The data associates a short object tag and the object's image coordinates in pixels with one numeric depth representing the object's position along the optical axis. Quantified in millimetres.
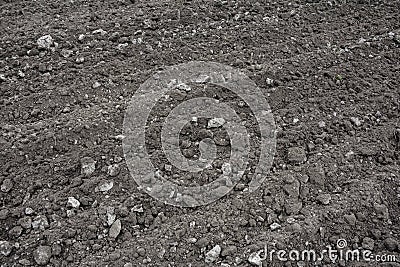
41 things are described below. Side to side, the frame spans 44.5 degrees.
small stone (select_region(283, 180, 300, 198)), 2549
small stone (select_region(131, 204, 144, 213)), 2459
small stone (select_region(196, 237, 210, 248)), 2330
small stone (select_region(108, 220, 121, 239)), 2359
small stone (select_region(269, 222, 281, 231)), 2404
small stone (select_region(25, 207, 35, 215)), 2428
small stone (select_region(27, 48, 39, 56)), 3334
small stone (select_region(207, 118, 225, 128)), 2875
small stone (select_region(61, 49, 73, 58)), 3320
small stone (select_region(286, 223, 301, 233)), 2381
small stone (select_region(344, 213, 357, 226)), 2436
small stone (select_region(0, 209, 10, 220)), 2410
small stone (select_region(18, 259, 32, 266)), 2242
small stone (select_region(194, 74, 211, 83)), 3154
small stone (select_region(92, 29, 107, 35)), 3506
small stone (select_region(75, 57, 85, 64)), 3273
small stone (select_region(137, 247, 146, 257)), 2285
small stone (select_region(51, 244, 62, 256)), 2279
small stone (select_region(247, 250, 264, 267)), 2266
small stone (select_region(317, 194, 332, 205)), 2514
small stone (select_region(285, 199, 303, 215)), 2479
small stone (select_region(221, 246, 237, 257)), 2297
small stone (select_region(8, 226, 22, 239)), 2346
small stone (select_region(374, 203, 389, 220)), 2474
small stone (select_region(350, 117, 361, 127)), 2939
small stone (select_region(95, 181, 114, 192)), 2547
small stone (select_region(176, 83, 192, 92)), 3094
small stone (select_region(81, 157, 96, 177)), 2617
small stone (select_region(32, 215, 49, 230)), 2375
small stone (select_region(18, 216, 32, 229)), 2375
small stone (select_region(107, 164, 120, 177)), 2617
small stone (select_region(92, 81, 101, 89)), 3109
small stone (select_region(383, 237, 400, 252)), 2352
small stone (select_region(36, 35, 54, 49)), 3367
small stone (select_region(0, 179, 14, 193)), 2533
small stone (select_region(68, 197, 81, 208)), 2461
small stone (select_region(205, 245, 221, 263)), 2285
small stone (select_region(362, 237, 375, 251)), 2361
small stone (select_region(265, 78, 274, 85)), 3155
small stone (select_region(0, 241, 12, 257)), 2270
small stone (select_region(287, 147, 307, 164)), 2709
